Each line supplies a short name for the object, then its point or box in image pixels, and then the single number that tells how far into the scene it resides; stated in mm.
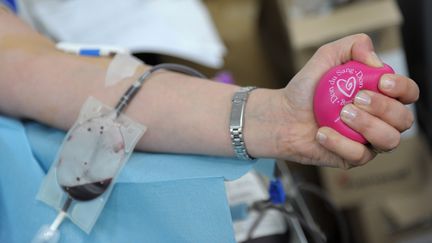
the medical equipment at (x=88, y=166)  697
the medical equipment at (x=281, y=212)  749
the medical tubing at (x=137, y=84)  745
